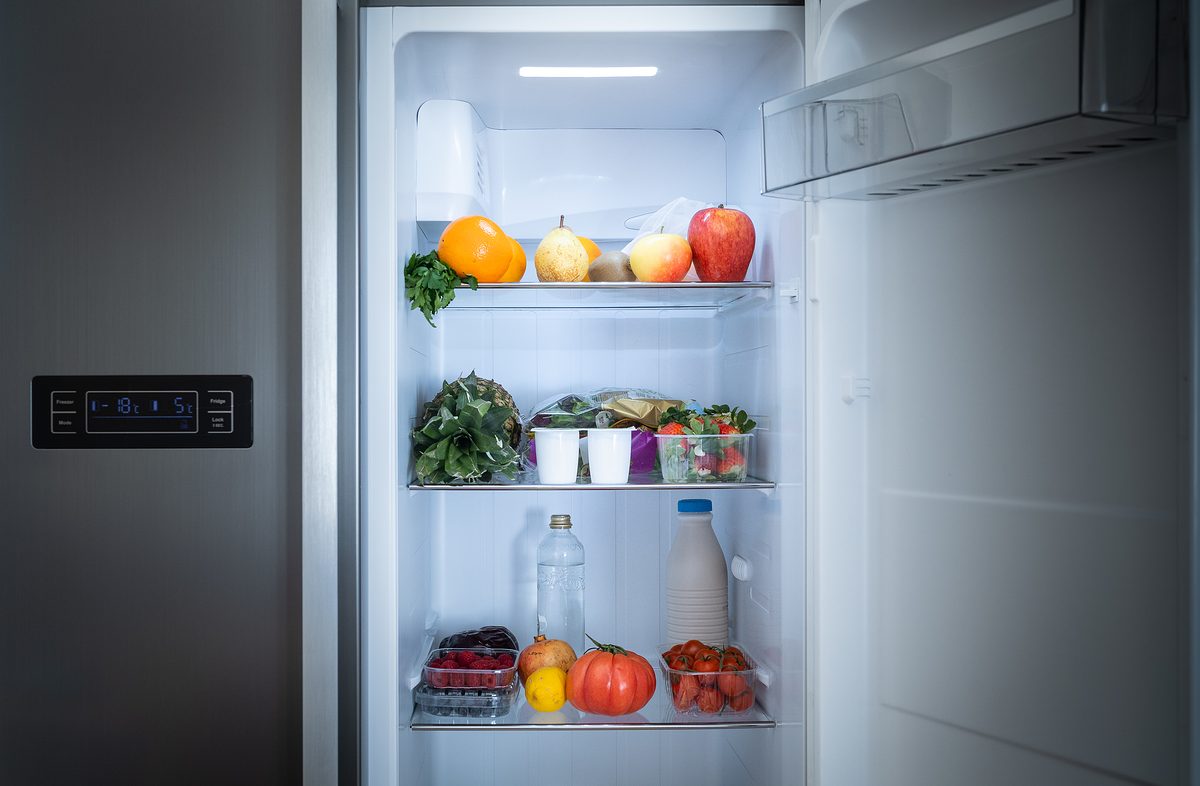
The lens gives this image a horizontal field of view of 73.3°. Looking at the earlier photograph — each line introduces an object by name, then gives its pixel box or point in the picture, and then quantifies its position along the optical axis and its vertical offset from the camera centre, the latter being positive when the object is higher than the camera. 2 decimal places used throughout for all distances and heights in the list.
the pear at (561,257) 1.35 +0.22
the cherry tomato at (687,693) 1.36 -0.52
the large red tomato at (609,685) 1.33 -0.50
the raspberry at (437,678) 1.35 -0.49
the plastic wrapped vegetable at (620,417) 1.44 -0.05
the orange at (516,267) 1.40 +0.21
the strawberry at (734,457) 1.36 -0.12
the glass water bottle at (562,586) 1.62 -0.40
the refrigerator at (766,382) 0.80 +0.01
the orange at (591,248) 1.47 +0.25
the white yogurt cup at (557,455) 1.34 -0.11
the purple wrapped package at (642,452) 1.47 -0.12
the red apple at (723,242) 1.34 +0.24
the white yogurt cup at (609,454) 1.34 -0.11
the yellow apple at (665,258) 1.36 +0.22
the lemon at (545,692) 1.36 -0.52
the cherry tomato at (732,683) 1.35 -0.50
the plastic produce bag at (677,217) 1.48 +0.31
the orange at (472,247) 1.33 +0.23
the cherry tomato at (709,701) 1.36 -0.53
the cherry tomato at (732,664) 1.37 -0.47
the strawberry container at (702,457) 1.35 -0.12
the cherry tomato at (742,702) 1.36 -0.53
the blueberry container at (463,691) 1.35 -0.51
